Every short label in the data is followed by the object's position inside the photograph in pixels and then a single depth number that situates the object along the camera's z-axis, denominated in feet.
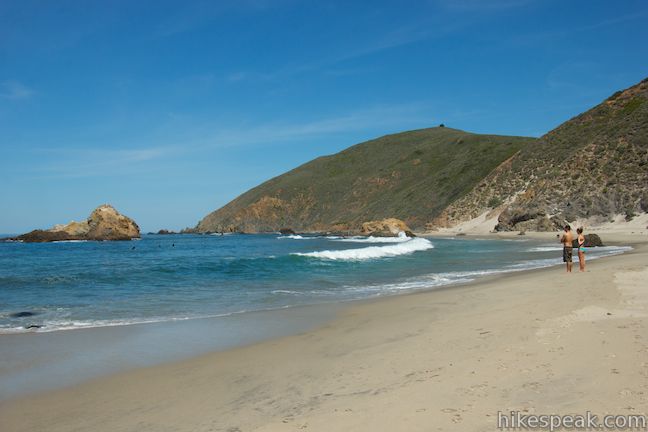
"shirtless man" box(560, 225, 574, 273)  50.59
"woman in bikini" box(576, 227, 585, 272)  48.92
